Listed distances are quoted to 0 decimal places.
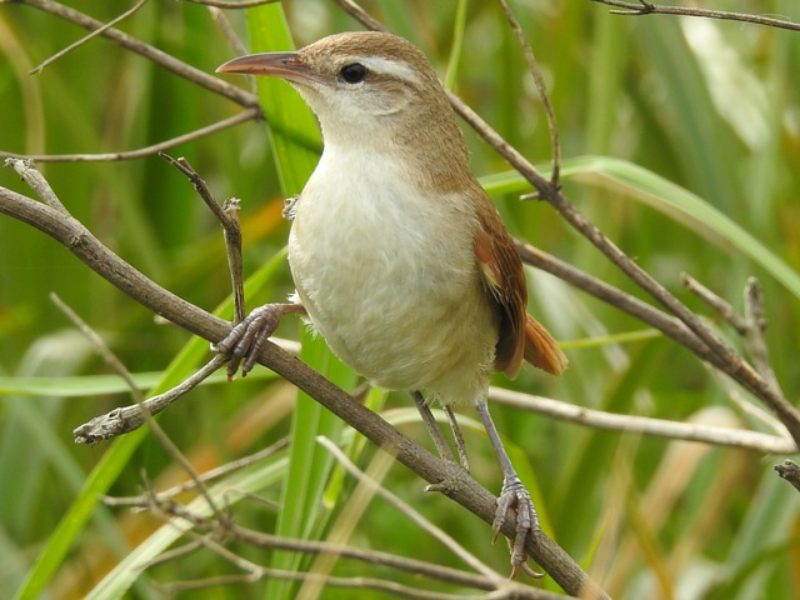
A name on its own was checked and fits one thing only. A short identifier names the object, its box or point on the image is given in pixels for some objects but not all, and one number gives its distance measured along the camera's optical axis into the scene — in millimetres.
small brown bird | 4195
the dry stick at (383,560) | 2680
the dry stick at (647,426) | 4754
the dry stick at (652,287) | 4184
